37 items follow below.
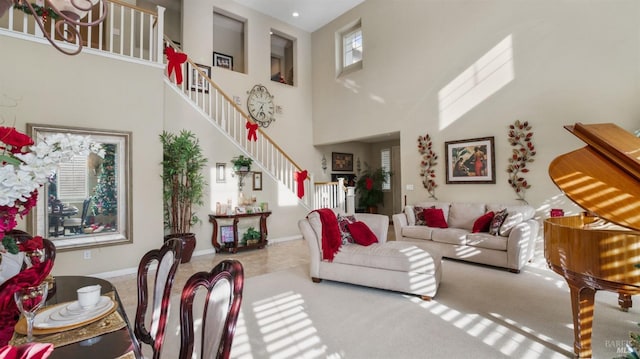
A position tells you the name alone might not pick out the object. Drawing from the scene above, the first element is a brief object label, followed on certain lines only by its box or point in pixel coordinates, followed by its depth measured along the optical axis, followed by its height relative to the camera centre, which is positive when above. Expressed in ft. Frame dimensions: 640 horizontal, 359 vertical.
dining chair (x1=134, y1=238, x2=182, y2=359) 4.99 -1.91
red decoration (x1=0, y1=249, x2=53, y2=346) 3.89 -1.41
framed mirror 12.75 -0.43
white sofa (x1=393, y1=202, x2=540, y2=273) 13.46 -2.71
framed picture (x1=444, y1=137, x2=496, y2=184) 17.06 +1.29
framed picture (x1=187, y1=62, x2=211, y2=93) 19.34 +7.52
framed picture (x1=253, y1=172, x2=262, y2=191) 20.58 +0.36
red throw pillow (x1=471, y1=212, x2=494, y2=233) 15.12 -2.13
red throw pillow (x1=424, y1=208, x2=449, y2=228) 16.69 -2.03
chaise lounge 10.68 -3.16
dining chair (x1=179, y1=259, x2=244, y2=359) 3.47 -1.50
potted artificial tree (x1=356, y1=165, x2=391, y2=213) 29.84 -0.55
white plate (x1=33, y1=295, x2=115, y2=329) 4.05 -1.82
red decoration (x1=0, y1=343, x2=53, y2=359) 2.15 -1.20
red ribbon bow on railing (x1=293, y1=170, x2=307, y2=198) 22.84 +0.49
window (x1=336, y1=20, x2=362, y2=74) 25.23 +12.05
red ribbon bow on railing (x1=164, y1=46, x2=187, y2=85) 17.63 +7.72
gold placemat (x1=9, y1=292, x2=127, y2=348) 3.67 -1.89
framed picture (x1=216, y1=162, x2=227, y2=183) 19.04 +0.96
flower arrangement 2.99 +0.27
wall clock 24.13 +6.77
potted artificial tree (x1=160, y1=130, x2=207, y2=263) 16.02 +0.21
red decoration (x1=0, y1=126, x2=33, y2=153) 3.06 +0.55
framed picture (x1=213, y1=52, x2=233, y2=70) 24.98 +10.93
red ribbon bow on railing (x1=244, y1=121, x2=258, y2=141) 20.70 +4.01
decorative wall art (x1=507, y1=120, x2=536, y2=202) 15.60 +1.42
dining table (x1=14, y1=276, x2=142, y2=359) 3.43 -1.91
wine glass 3.62 -1.38
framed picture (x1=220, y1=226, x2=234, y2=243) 18.47 -2.99
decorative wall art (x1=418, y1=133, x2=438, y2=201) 19.51 +1.29
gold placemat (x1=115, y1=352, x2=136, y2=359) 3.36 -1.93
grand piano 5.69 -0.97
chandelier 6.40 +4.68
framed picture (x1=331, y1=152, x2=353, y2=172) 29.48 +2.37
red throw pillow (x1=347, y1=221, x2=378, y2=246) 12.77 -2.20
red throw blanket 12.42 -2.20
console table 18.19 -2.91
